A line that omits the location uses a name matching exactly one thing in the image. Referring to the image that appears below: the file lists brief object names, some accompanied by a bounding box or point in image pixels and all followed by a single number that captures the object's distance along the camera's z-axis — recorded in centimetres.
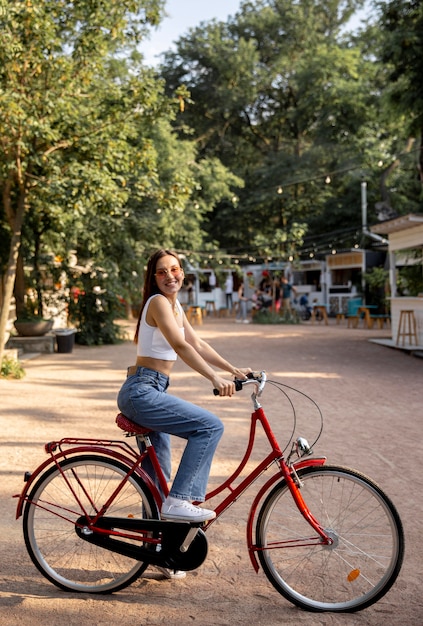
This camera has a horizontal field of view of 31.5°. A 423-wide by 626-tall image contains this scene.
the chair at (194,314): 2944
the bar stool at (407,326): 1716
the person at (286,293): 3259
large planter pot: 1698
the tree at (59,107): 1059
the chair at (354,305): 3061
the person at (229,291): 4100
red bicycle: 338
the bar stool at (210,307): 3915
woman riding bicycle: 337
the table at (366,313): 2617
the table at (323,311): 2966
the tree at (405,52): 1599
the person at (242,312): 3222
